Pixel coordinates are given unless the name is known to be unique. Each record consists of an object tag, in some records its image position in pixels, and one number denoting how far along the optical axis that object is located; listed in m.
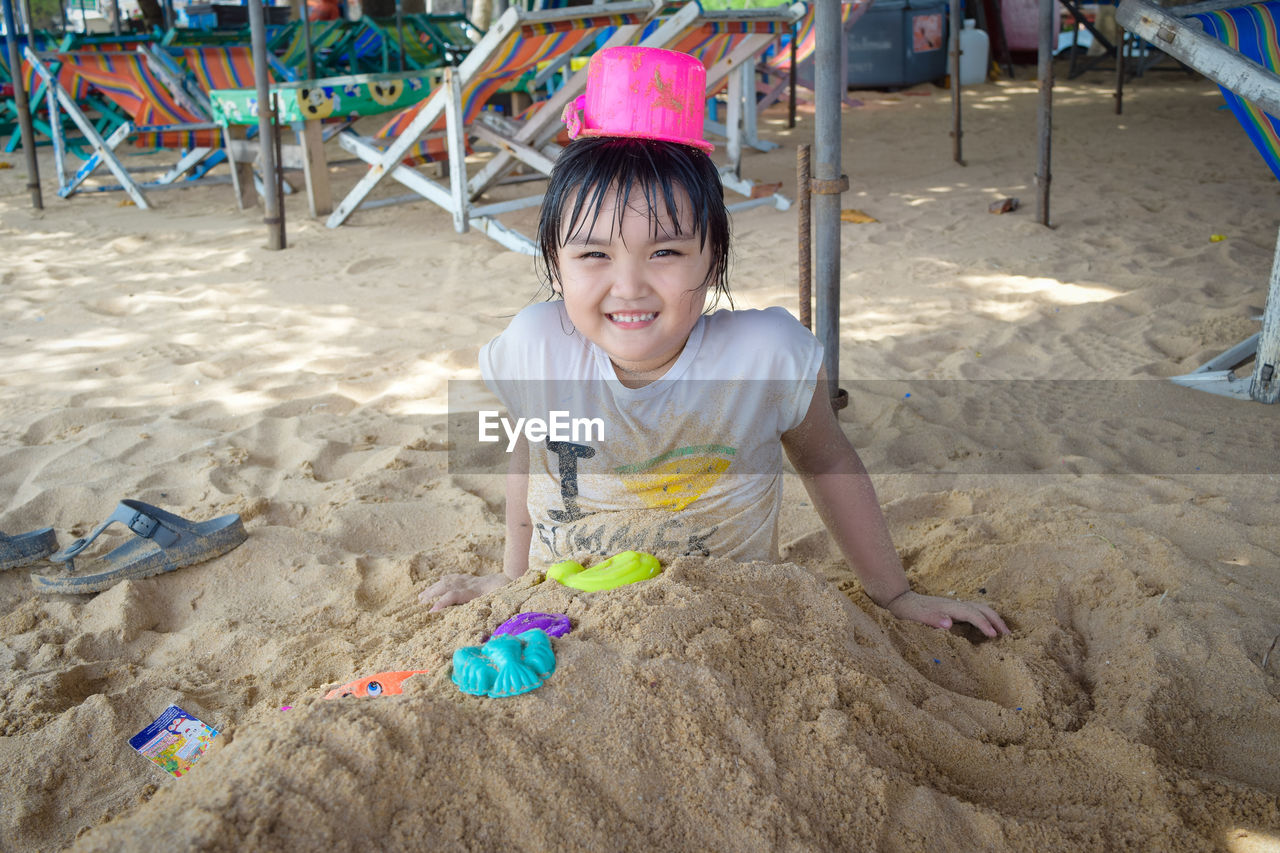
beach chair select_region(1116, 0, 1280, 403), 2.39
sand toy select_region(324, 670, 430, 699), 1.38
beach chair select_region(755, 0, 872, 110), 9.20
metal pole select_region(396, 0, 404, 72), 7.68
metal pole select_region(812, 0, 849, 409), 2.45
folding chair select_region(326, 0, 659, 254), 5.25
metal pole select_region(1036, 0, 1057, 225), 5.09
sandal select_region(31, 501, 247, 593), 2.10
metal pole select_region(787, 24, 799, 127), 8.92
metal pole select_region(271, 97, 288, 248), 5.43
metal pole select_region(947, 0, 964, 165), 7.04
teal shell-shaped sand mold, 1.19
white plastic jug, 11.61
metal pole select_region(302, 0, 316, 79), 7.18
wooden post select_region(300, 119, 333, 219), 6.30
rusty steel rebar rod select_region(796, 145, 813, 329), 2.58
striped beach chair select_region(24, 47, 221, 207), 6.79
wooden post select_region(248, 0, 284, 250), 5.10
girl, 1.50
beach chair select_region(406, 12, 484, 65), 8.58
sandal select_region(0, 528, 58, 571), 2.18
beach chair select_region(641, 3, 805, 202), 5.55
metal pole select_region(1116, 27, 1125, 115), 8.34
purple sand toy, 1.33
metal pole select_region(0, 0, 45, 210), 6.39
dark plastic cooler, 11.46
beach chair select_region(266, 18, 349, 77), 8.79
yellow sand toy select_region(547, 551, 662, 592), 1.50
